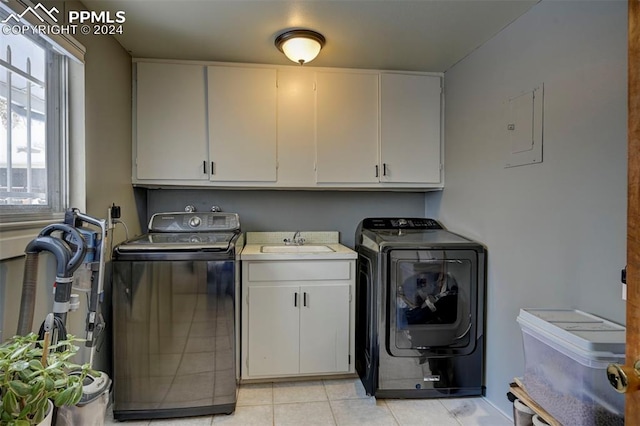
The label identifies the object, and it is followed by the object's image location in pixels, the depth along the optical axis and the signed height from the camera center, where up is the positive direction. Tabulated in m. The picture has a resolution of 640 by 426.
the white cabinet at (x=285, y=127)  2.45 +0.61
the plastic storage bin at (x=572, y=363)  1.13 -0.56
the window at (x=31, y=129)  1.35 +0.35
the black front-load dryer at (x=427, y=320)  2.17 -0.71
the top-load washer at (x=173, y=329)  1.92 -0.69
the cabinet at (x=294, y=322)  2.32 -0.78
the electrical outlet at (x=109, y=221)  2.02 -0.08
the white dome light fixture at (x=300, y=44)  2.02 +1.00
